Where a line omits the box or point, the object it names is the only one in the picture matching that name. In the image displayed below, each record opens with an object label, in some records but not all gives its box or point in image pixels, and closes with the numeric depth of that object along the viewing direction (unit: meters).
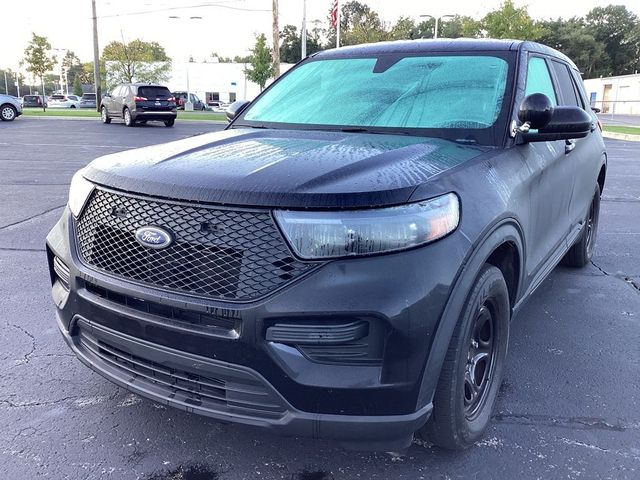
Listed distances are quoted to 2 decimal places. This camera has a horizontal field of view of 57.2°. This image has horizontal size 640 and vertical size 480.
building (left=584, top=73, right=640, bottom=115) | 51.56
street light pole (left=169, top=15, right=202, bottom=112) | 48.61
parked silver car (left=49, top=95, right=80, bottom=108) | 58.66
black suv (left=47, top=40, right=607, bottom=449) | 1.97
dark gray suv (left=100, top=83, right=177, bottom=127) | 24.02
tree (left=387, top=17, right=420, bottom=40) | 45.19
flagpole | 28.94
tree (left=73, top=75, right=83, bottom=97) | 80.16
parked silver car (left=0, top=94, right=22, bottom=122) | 26.95
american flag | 28.96
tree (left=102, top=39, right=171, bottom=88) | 56.25
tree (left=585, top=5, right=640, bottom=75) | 80.19
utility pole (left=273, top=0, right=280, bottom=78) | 28.80
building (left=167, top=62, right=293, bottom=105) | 66.25
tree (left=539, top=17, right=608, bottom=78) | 75.62
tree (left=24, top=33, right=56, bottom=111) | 43.16
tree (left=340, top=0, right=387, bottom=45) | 43.56
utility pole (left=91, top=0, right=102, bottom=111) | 34.79
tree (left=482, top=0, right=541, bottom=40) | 31.91
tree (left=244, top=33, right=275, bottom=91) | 38.53
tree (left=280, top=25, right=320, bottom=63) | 81.74
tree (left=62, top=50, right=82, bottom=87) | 111.96
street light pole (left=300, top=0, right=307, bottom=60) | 30.64
